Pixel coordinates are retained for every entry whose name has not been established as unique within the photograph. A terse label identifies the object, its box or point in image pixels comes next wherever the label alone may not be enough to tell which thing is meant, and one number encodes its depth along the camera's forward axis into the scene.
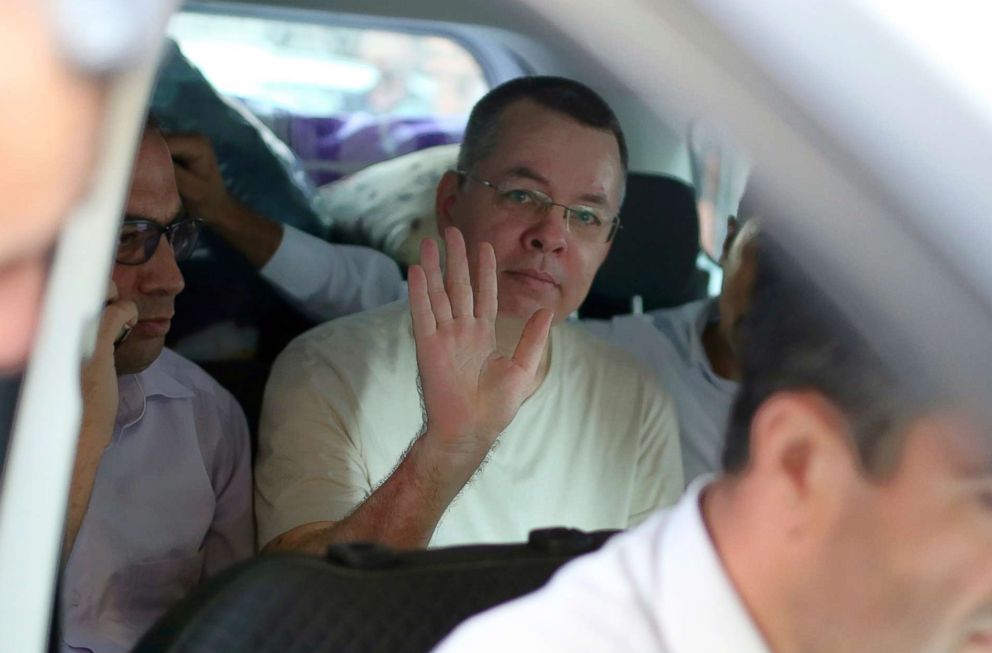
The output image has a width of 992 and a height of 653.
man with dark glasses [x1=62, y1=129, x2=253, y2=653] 2.01
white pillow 2.21
